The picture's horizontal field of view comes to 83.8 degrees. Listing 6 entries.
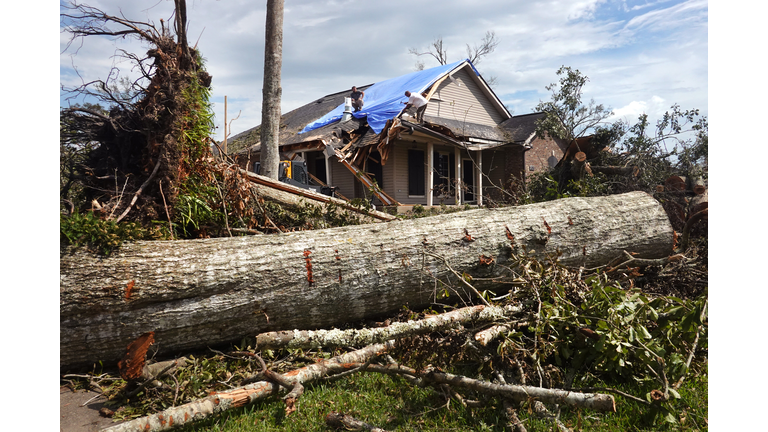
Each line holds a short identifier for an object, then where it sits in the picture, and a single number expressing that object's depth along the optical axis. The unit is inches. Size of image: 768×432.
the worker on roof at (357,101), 645.3
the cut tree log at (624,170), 280.7
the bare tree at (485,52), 1249.4
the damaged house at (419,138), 563.5
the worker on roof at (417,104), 545.3
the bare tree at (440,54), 1283.2
